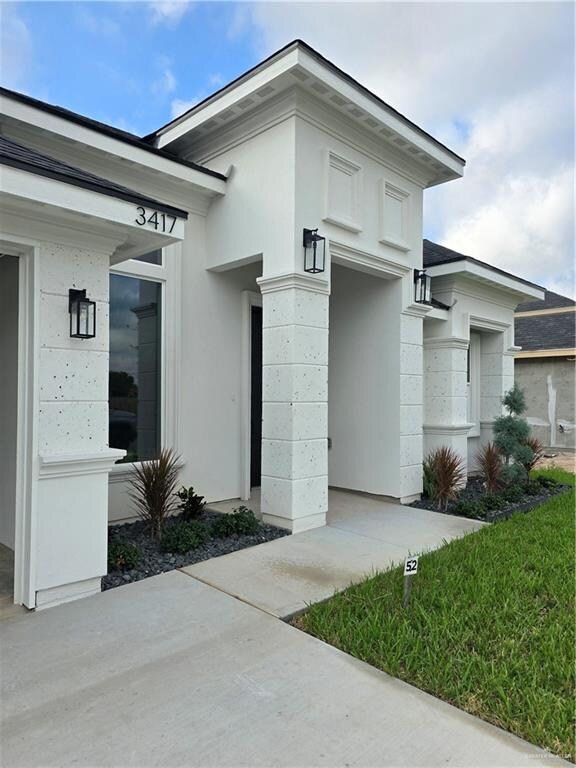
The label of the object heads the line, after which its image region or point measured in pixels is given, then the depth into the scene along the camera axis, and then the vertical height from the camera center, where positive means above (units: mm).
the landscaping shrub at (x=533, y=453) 8362 -1046
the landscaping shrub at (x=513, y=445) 7945 -867
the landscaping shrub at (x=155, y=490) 5023 -1038
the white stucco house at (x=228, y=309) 3525 +967
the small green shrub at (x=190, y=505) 5648 -1323
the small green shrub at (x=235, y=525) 5133 -1439
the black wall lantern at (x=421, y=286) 7094 +1605
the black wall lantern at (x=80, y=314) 3590 +579
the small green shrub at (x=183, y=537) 4637 -1441
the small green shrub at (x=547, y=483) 8508 -1580
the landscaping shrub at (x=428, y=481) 7207 -1328
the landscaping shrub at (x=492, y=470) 7926 -1250
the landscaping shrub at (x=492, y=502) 6742 -1541
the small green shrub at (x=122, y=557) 4168 -1454
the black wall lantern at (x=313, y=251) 5414 +1624
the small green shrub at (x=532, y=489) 7941 -1577
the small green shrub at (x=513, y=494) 7332 -1543
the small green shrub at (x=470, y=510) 6379 -1550
